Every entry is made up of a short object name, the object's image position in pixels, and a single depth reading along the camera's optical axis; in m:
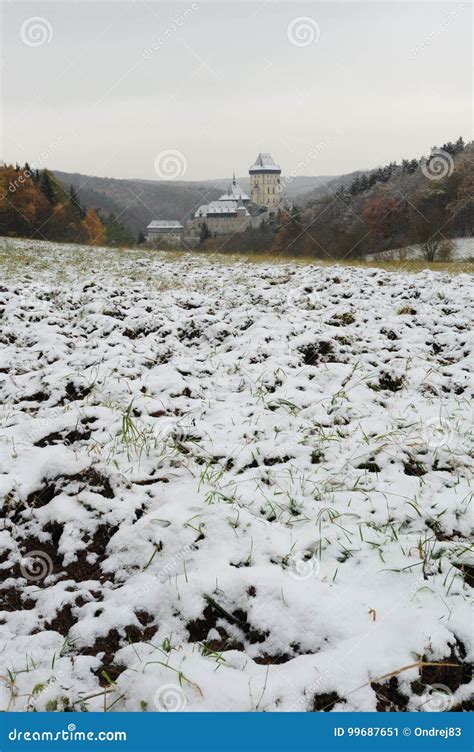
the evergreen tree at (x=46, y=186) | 44.47
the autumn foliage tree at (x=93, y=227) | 49.93
